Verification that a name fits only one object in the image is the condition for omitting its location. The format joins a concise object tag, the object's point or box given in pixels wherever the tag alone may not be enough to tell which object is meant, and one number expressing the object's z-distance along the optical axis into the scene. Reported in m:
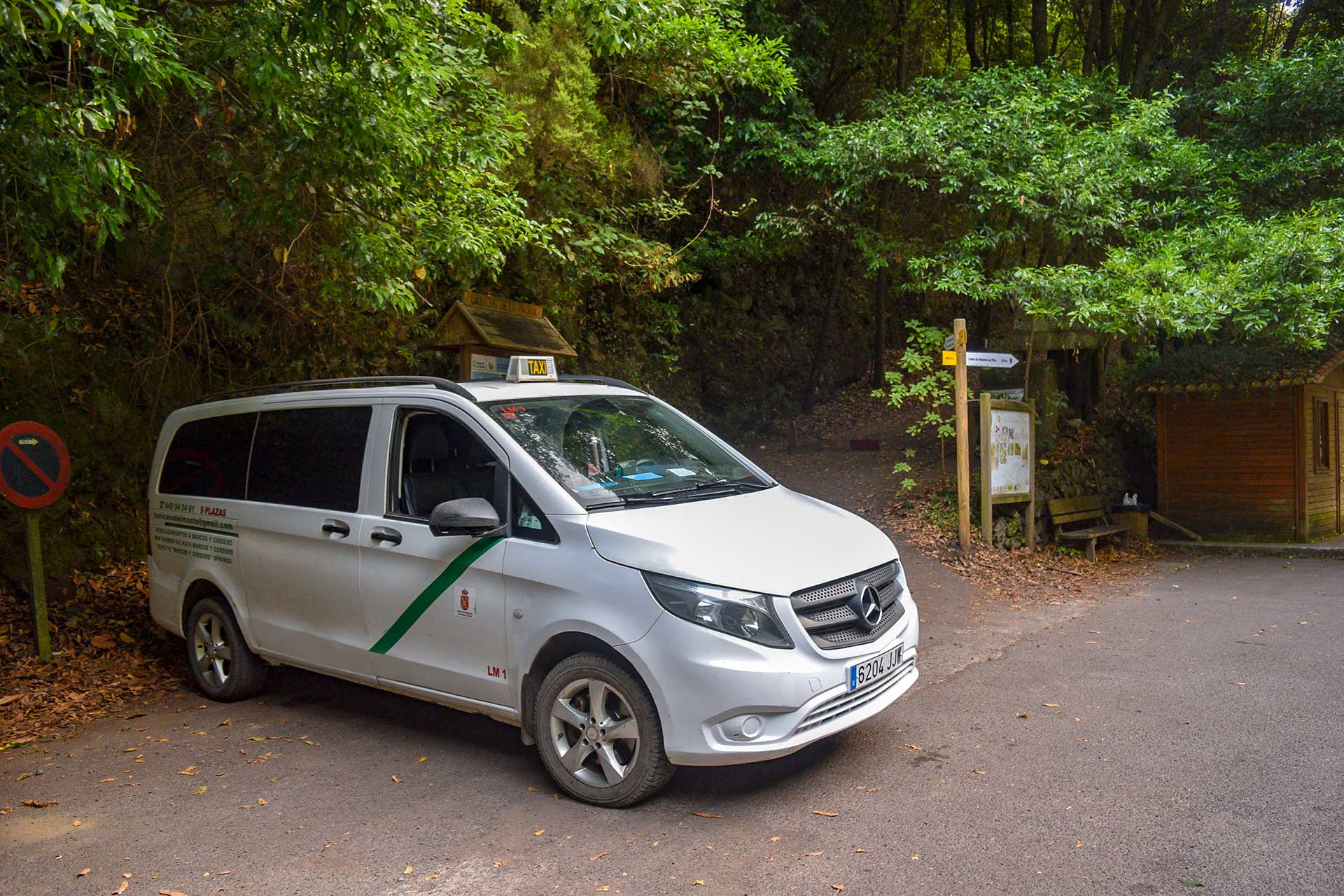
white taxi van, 4.21
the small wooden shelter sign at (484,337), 8.74
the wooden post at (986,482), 10.95
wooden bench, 12.22
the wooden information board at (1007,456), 10.99
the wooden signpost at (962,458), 10.88
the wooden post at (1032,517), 11.81
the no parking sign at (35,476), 6.71
